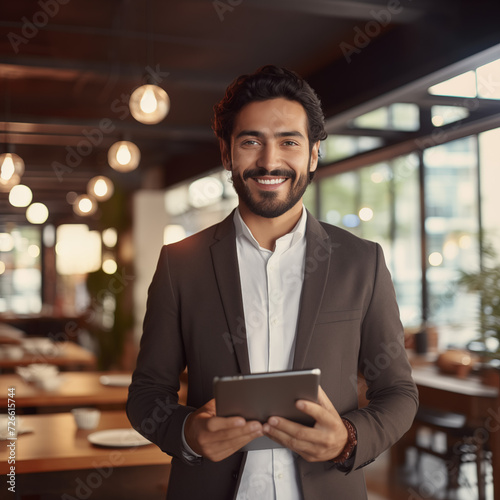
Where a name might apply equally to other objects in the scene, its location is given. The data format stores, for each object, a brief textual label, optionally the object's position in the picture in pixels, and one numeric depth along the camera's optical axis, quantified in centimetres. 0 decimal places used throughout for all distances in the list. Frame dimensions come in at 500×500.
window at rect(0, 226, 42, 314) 1689
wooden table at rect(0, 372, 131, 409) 389
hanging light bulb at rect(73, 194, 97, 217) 800
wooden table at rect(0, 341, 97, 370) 556
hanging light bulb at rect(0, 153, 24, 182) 527
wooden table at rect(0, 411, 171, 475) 247
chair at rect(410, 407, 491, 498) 473
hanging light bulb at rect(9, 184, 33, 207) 649
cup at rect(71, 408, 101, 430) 295
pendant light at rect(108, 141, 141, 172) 502
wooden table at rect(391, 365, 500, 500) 417
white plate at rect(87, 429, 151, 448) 260
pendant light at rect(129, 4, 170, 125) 395
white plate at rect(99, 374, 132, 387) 429
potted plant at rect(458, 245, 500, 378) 430
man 154
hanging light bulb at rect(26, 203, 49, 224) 825
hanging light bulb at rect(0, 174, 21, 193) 539
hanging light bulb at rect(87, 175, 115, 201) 655
